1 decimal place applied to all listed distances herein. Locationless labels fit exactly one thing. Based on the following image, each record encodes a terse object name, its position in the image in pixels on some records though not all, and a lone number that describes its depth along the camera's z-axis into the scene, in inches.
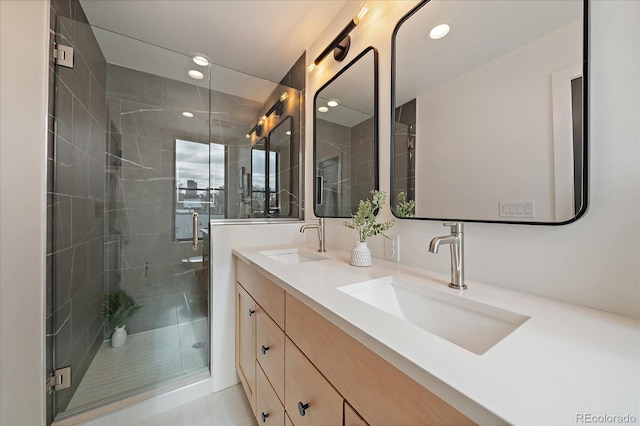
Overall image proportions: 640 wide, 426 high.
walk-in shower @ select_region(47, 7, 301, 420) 51.1
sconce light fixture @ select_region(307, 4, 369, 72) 50.6
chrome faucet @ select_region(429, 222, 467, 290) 29.8
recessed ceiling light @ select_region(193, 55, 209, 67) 76.8
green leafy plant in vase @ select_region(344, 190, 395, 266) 41.6
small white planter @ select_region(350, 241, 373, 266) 41.4
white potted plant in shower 69.3
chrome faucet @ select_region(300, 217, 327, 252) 58.4
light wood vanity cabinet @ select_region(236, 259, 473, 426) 16.1
